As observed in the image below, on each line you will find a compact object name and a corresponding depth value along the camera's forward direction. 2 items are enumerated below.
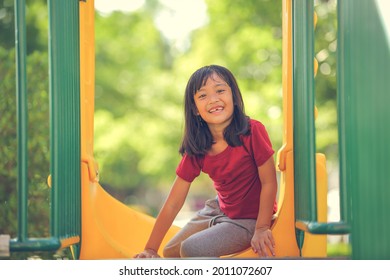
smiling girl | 2.99
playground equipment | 2.23
